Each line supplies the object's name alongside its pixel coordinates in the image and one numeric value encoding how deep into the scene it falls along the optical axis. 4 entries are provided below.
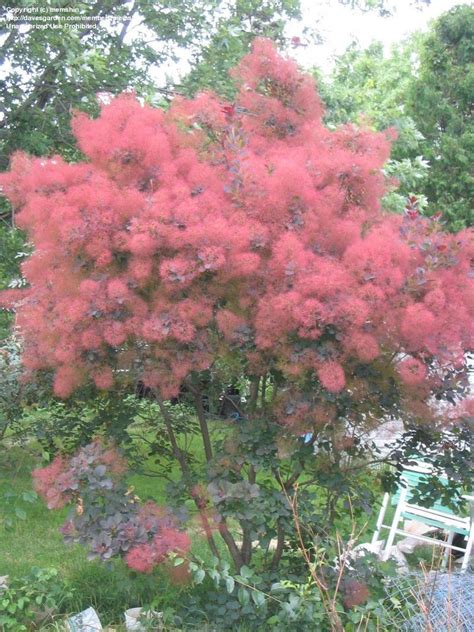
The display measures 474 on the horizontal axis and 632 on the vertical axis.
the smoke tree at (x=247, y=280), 2.77
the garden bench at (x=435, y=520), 4.70
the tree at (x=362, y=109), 6.58
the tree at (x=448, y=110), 13.58
